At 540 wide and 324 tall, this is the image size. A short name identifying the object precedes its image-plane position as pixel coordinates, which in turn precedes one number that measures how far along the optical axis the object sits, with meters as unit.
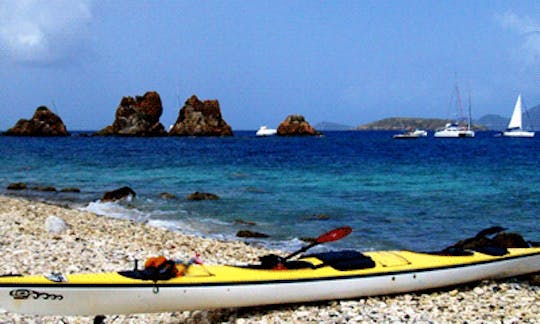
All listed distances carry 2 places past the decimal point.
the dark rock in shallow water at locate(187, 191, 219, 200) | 20.31
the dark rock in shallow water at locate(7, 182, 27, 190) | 23.68
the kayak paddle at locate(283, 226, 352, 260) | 7.45
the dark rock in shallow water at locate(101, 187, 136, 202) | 19.38
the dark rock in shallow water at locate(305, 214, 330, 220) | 16.36
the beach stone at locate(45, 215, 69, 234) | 11.23
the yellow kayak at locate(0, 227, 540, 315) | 5.52
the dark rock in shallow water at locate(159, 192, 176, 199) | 20.98
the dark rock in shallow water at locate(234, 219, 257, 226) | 15.34
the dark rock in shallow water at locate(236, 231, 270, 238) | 13.53
